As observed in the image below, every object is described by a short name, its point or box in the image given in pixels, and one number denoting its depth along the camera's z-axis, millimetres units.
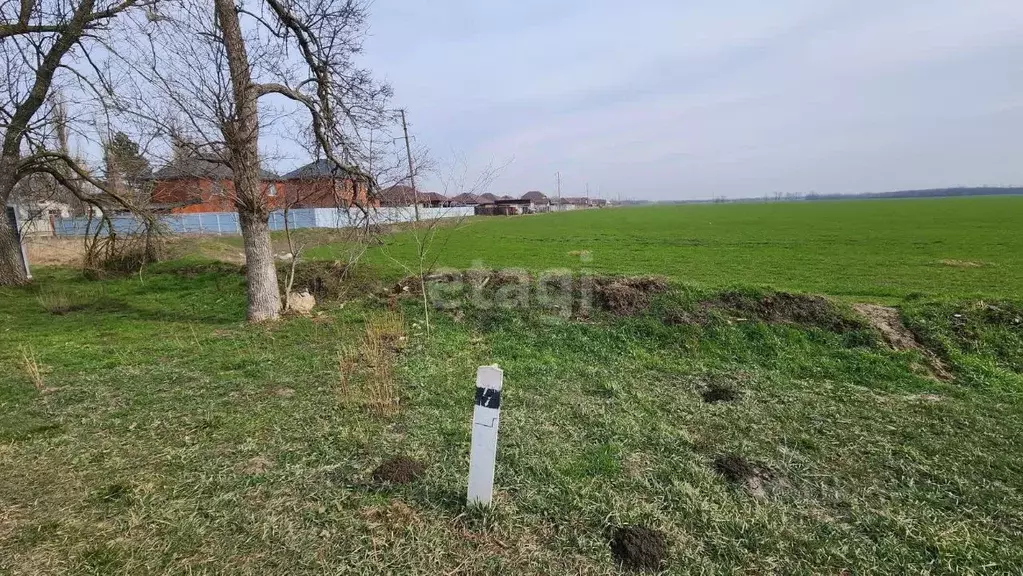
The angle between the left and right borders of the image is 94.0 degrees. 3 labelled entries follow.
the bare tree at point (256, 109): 7484
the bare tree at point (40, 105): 8656
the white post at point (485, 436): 2621
